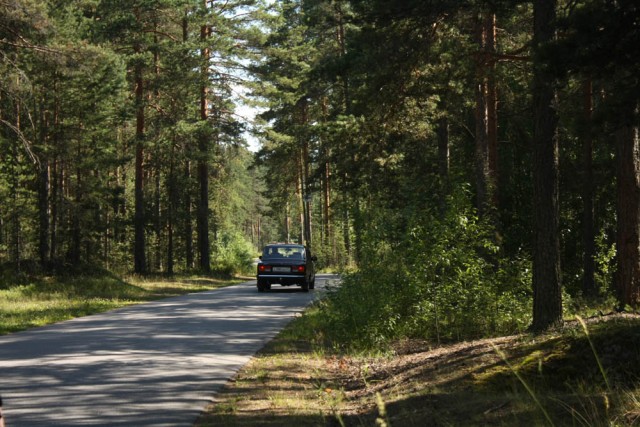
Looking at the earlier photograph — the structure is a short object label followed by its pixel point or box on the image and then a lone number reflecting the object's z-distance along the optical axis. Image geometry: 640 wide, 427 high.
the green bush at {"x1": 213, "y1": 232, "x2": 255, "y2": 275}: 46.03
